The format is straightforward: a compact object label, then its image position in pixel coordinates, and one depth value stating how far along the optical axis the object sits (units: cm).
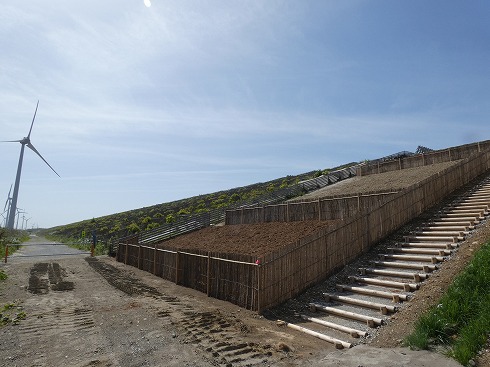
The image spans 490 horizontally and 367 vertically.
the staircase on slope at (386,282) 700
